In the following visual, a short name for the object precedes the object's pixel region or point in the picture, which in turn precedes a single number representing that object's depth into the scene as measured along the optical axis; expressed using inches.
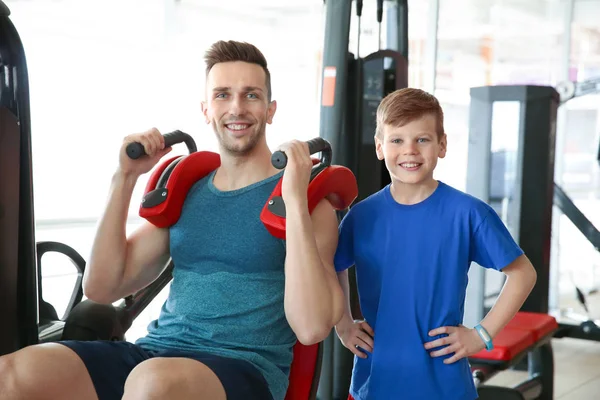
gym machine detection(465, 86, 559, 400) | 144.2
